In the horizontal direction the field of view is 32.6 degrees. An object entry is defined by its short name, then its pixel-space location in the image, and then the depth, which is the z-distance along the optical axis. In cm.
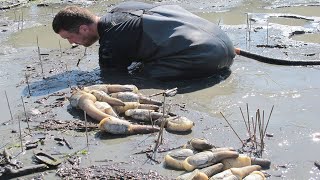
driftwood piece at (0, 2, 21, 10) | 1263
